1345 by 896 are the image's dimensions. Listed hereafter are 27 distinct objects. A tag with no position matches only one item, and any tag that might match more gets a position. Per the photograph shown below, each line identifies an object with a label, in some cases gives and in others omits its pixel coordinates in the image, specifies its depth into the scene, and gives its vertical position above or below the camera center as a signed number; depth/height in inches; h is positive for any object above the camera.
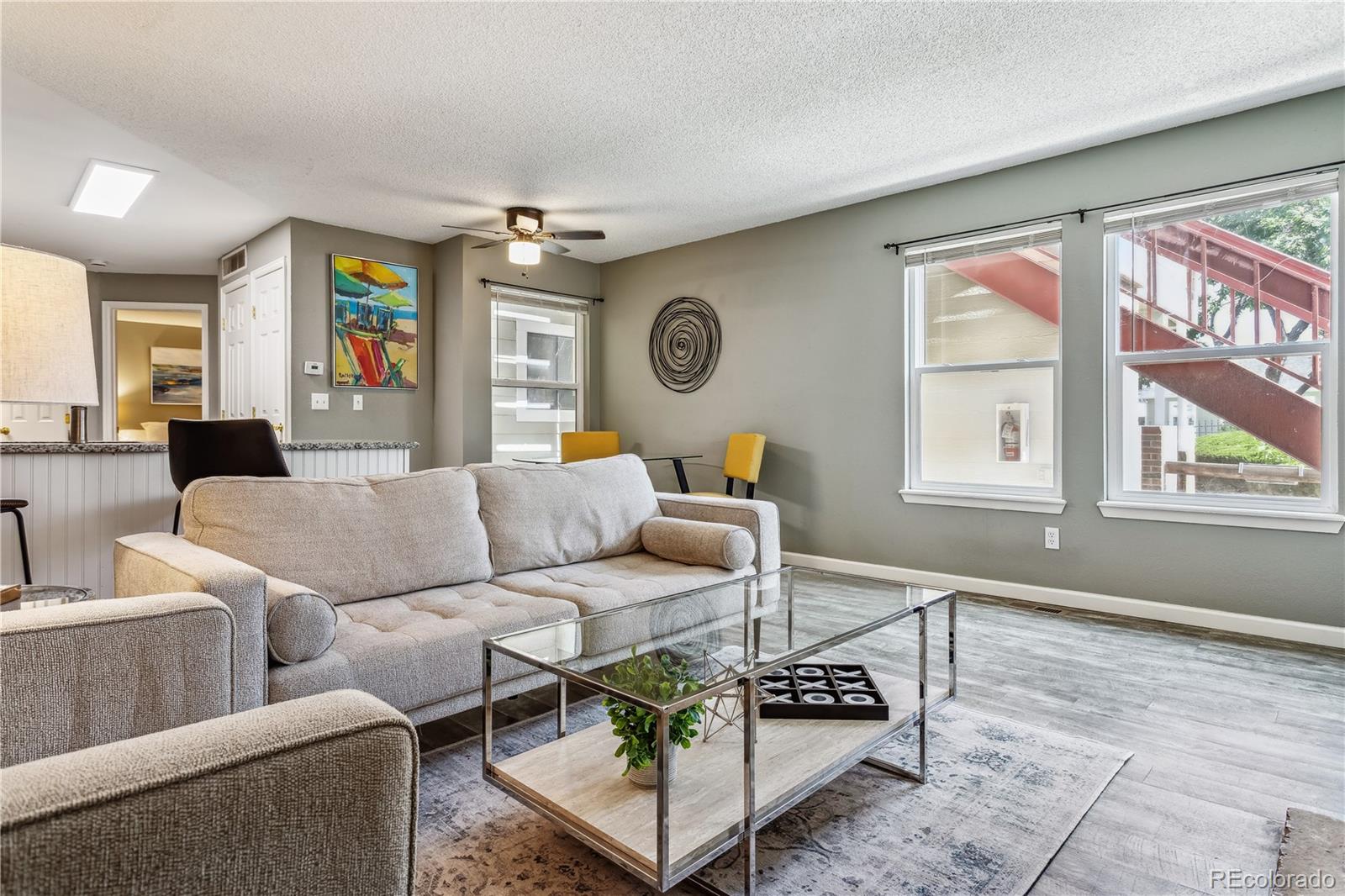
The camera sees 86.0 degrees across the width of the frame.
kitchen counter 102.6 -9.0
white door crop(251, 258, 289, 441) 203.3 +28.0
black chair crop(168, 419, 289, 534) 111.9 -1.5
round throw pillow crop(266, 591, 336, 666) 68.0 -17.9
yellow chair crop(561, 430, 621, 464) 227.9 -1.9
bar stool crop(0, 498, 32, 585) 95.6 -9.7
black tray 71.4 -26.4
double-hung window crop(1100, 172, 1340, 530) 127.4 +15.6
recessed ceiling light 167.9 +63.0
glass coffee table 52.4 -26.5
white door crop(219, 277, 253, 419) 227.5 +29.5
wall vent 231.0 +59.1
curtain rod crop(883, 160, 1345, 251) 124.2 +46.6
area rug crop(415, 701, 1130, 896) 58.6 -35.8
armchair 22.9 -13.1
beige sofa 68.6 -16.0
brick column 143.6 -4.4
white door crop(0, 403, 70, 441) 250.8 +6.8
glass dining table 201.2 -8.7
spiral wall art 220.7 +30.0
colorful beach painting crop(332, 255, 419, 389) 208.5 +35.1
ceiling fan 182.7 +51.0
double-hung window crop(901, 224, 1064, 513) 158.6 +15.4
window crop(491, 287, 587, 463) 229.9 +22.5
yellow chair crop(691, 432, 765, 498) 198.4 -5.3
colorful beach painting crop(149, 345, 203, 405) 319.0 +29.0
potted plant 55.6 -22.8
